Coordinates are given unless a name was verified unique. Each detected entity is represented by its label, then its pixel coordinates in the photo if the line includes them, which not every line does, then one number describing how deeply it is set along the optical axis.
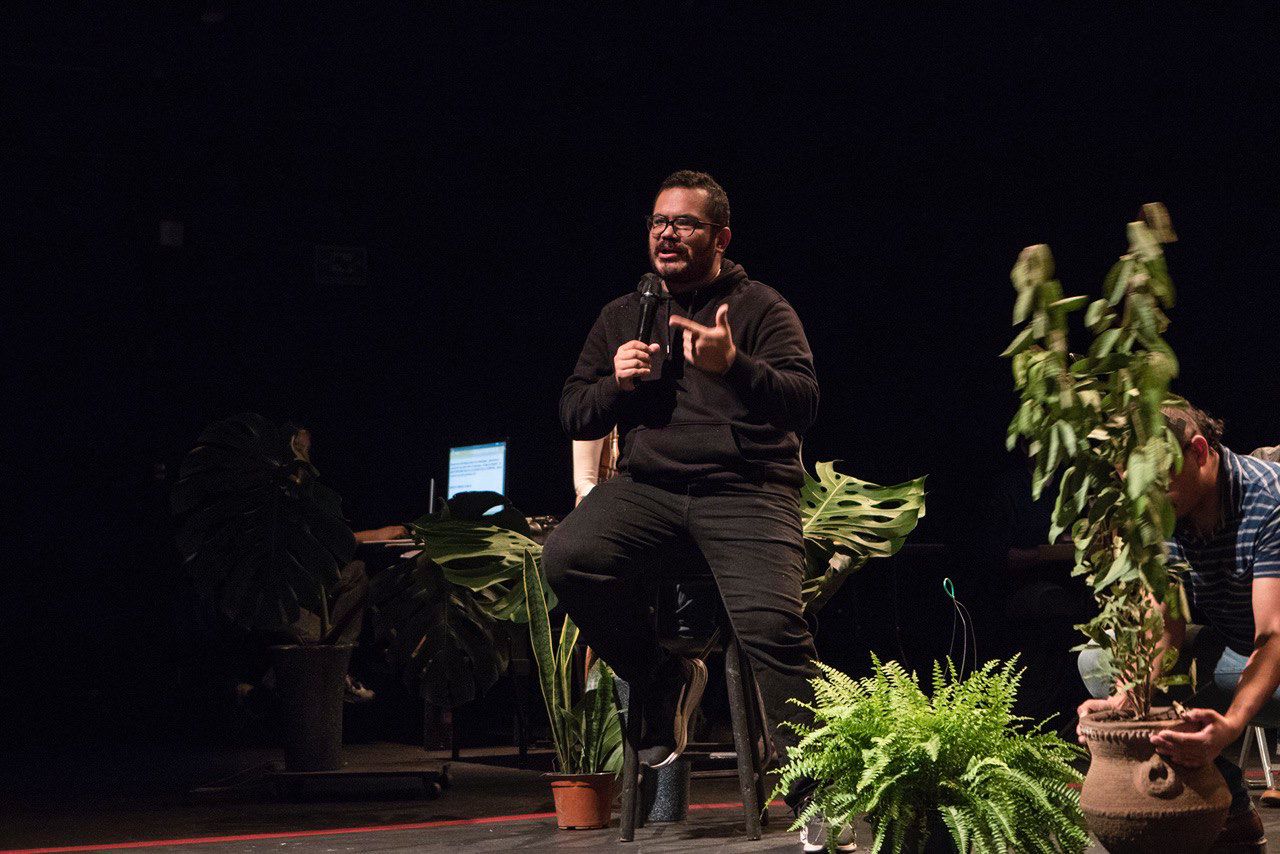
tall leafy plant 7.59
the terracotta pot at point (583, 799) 9.14
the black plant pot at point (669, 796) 9.21
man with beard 8.51
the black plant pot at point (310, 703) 10.22
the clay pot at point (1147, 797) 7.56
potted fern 7.68
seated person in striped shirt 7.58
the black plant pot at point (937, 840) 7.72
